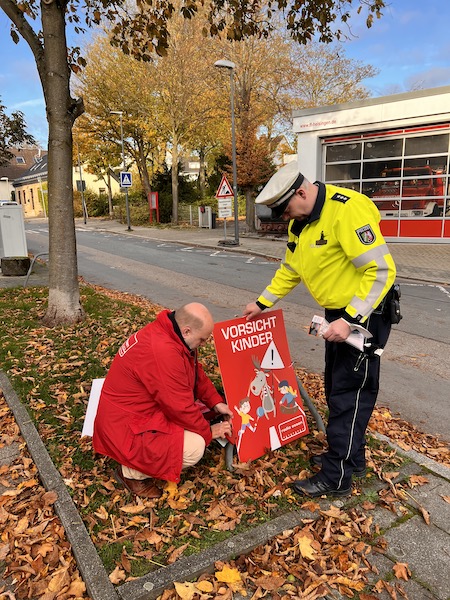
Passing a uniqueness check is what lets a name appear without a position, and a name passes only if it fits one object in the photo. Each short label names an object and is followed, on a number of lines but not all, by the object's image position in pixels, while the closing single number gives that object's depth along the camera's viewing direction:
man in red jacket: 2.61
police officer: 2.39
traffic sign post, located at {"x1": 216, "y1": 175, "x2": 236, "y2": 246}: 17.78
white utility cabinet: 12.42
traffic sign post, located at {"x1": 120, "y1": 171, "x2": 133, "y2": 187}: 25.45
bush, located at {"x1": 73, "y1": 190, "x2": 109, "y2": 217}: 42.66
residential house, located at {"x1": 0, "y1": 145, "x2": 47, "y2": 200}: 63.38
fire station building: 15.93
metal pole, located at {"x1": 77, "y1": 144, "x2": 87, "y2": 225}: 33.25
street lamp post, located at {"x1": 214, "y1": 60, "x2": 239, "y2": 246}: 15.57
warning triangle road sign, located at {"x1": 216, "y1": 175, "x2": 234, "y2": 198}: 17.75
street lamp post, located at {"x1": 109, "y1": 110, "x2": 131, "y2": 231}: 27.30
